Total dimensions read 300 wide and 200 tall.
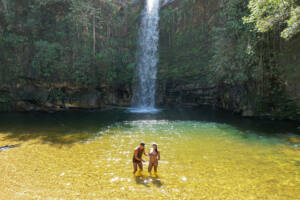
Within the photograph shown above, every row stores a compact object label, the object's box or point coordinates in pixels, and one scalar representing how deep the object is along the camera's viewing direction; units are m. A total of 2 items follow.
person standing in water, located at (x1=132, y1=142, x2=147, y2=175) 6.28
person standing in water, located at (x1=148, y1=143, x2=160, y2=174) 6.17
